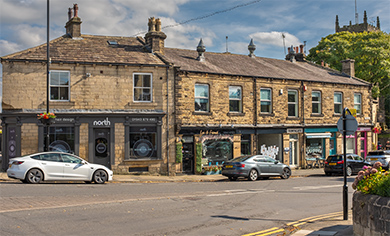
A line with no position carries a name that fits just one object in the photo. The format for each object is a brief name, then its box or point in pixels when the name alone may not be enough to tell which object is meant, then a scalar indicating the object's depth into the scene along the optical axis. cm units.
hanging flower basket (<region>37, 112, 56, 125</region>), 1950
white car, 1650
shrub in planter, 747
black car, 2564
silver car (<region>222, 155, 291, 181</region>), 2127
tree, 4209
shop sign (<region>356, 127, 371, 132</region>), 3419
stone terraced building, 2155
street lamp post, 1958
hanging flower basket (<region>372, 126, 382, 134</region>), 3544
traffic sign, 1125
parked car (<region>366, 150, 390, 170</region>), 2811
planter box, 708
